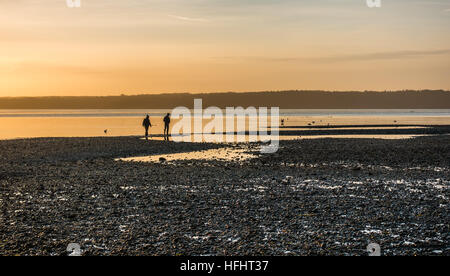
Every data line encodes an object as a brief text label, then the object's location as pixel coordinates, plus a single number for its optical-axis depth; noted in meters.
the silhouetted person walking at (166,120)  49.88
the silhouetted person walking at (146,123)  48.66
